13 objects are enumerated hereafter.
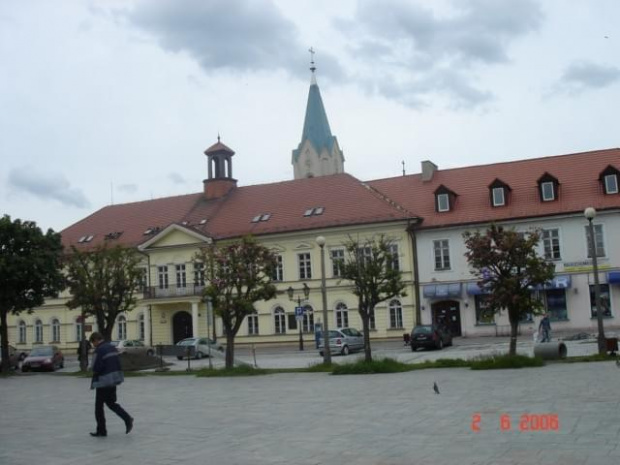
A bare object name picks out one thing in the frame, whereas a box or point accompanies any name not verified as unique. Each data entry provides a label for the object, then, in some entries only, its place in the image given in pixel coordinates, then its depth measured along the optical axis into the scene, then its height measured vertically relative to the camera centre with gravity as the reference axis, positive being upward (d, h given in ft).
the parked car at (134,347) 131.34 -4.51
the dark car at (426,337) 122.11 -4.98
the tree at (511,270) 77.00 +3.41
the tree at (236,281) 92.84 +4.60
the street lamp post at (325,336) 87.86 -2.79
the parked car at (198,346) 140.39 -5.01
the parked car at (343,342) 125.18 -5.10
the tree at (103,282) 109.19 +6.40
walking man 40.91 -3.22
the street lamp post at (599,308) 77.92 -1.13
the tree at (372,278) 87.66 +3.77
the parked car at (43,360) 123.95 -5.22
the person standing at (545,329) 101.71 -3.93
